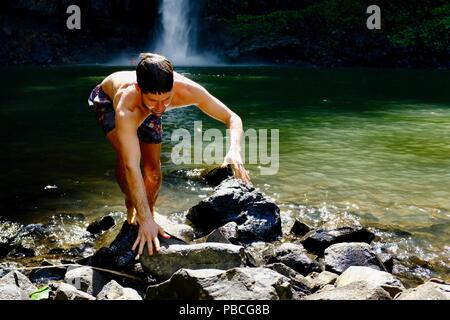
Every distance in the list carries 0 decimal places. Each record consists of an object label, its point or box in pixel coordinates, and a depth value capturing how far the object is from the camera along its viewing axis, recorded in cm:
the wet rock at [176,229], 522
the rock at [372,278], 397
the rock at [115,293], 373
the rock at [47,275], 485
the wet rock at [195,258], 439
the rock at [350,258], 508
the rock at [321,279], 461
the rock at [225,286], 349
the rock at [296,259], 518
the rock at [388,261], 535
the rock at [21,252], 564
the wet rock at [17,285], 370
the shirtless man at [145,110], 396
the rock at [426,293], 339
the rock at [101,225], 633
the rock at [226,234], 543
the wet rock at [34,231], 623
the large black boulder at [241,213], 627
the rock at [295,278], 443
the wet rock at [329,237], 574
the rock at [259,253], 515
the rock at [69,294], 363
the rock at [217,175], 858
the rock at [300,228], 643
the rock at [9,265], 498
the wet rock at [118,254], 492
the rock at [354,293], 346
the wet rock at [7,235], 572
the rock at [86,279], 438
